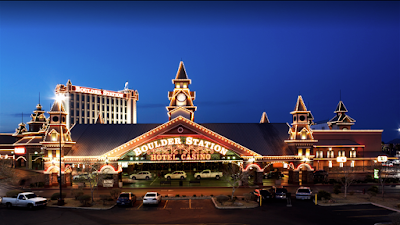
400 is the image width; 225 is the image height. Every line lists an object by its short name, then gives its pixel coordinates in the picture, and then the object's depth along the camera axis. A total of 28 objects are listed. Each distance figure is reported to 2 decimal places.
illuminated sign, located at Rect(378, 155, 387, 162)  45.91
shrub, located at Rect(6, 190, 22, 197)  31.73
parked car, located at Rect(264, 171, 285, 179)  55.50
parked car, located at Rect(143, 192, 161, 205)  31.84
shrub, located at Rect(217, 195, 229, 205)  32.50
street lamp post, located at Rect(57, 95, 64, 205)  32.31
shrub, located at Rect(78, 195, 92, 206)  32.16
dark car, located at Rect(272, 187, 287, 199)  34.12
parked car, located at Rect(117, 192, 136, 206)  31.64
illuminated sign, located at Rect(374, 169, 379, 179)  49.91
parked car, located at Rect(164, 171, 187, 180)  52.34
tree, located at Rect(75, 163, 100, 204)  37.79
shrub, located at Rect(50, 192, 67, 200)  34.59
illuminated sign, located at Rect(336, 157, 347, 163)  48.60
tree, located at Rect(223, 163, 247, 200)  38.35
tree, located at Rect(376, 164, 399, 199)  45.26
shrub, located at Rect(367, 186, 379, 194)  34.89
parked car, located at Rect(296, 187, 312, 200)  34.66
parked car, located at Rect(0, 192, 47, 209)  30.52
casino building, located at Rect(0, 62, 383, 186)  45.28
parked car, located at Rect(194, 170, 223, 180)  54.16
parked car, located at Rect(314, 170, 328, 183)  47.85
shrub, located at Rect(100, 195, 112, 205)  32.81
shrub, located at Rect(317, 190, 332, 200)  33.42
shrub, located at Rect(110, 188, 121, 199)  35.22
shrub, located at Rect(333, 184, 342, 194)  37.85
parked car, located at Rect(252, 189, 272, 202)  34.16
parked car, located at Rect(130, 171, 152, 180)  53.44
